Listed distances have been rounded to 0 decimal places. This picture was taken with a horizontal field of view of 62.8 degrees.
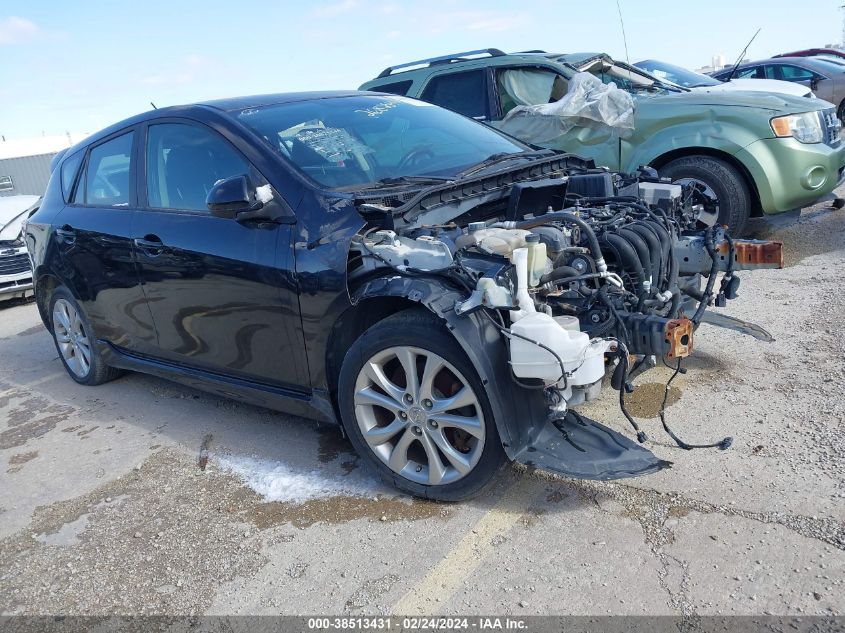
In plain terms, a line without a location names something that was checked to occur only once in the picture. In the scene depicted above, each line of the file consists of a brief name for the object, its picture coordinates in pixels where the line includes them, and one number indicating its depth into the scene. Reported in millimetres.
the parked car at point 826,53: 17938
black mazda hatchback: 2811
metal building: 26406
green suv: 5961
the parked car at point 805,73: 14242
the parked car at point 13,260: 8789
